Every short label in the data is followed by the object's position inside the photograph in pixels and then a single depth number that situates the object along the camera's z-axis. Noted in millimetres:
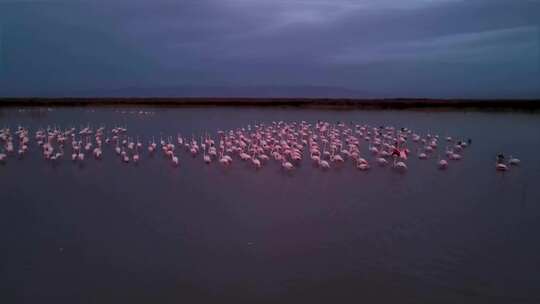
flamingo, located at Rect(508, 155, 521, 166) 14438
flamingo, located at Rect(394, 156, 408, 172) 13885
